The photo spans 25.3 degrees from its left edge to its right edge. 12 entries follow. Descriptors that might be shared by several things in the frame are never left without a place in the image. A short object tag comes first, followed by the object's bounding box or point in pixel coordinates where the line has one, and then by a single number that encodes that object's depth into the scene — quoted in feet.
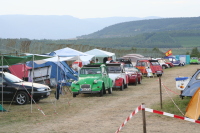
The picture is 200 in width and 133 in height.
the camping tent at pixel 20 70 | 83.82
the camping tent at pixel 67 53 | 91.83
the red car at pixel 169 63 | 208.46
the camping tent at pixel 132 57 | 199.76
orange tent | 42.36
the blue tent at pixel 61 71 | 85.92
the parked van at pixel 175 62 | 227.61
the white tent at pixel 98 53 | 123.85
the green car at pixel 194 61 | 262.26
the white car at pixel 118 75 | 82.79
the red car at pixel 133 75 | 97.91
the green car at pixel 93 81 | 69.41
